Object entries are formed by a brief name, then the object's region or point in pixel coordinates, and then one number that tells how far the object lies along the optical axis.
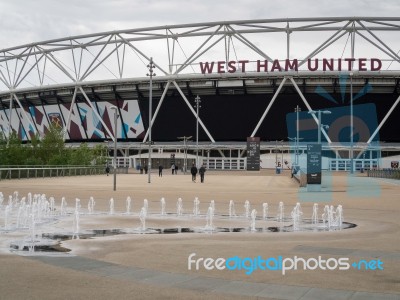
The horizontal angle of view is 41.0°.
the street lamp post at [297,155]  81.75
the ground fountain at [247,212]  18.82
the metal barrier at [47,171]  46.11
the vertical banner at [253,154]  83.75
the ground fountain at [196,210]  19.39
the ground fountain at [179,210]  19.57
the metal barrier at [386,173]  60.24
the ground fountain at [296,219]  15.88
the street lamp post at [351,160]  78.61
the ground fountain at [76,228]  13.44
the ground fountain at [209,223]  15.47
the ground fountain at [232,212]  19.15
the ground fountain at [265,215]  18.37
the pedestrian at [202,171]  48.23
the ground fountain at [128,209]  19.52
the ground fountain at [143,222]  15.05
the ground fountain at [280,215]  18.11
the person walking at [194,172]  49.28
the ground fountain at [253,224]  15.47
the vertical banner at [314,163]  36.12
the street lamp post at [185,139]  88.71
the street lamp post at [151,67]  50.13
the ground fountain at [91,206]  19.87
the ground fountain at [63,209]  19.05
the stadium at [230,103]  86.50
